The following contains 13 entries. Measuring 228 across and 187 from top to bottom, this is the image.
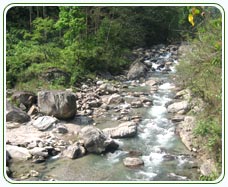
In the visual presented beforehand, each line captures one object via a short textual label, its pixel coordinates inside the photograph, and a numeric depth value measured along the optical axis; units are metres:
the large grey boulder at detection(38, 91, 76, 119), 8.18
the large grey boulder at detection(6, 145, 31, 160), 6.30
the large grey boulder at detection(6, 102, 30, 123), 7.91
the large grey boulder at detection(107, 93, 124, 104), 9.91
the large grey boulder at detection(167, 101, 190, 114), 8.64
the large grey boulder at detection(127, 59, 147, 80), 13.52
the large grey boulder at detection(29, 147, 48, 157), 6.40
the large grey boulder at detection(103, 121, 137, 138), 7.34
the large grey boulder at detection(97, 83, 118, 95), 10.94
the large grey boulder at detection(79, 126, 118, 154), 6.56
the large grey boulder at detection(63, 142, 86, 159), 6.37
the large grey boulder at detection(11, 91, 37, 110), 8.81
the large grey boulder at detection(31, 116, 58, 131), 7.76
